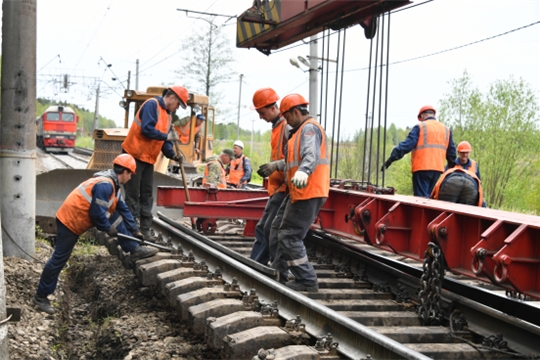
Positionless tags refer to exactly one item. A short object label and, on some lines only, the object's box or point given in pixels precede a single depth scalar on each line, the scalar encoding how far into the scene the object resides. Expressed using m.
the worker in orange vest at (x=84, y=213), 6.91
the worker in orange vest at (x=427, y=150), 8.67
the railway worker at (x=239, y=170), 14.03
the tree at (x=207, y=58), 42.88
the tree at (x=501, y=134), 24.02
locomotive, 51.41
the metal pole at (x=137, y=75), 53.56
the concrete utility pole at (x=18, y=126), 8.06
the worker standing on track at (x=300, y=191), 5.89
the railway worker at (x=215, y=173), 13.19
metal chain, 5.38
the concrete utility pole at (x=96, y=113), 60.12
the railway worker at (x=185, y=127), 19.27
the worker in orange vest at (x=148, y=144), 8.02
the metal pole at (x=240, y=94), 51.47
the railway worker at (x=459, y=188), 7.19
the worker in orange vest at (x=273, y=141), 6.71
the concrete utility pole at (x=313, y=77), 18.08
